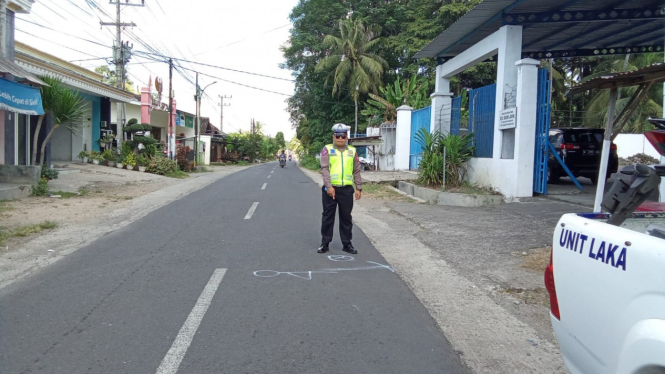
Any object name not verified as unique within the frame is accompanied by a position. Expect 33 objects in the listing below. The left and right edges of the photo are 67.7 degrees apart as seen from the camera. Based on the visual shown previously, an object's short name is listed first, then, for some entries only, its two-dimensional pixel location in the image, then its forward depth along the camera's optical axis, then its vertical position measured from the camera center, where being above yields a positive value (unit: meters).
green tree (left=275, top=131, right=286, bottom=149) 115.53 +4.82
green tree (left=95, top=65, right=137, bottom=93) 54.99 +9.03
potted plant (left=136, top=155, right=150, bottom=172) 23.66 -0.36
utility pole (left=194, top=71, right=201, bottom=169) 33.76 +3.41
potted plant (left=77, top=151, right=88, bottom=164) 23.52 -0.18
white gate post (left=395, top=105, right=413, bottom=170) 22.39 +1.23
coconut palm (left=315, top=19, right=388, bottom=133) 33.62 +7.02
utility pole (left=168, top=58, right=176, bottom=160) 27.52 +1.80
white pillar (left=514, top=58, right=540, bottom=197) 11.49 +1.03
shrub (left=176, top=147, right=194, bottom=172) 28.81 -0.25
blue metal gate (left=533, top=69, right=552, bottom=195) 11.52 +0.84
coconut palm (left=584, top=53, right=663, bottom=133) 25.63 +4.02
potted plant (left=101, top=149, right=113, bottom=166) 23.56 -0.19
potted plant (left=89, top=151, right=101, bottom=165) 23.70 -0.25
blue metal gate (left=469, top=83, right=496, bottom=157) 13.48 +1.39
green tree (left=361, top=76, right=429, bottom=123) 25.30 +3.35
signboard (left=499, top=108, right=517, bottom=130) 11.66 +1.16
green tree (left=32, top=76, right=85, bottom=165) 13.62 +1.31
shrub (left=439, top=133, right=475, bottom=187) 14.22 +0.27
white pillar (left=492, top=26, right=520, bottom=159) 12.22 +2.56
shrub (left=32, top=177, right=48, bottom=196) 12.98 -0.99
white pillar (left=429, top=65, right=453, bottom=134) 17.39 +2.22
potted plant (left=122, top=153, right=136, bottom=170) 23.33 -0.38
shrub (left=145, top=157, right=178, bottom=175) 23.62 -0.53
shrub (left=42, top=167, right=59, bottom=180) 14.90 -0.66
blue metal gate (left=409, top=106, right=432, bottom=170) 19.88 +1.63
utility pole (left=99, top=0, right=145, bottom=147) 25.90 +5.39
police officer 6.88 -0.29
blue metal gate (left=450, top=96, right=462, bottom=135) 16.00 +1.62
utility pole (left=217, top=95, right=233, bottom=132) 65.55 +6.10
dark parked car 13.24 +0.53
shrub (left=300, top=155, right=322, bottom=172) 40.63 -0.29
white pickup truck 1.91 -0.52
